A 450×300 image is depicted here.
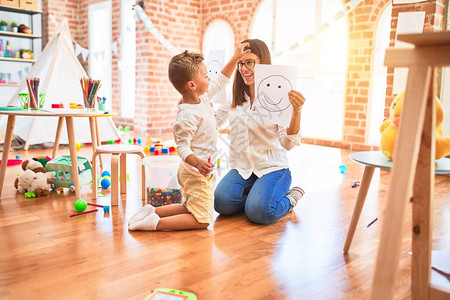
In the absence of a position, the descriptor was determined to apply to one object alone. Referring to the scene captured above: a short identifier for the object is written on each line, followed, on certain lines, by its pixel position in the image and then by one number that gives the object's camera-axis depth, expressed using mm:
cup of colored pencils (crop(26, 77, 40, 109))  2209
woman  1921
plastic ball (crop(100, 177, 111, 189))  2527
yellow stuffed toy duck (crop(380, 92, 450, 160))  1172
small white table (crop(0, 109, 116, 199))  2119
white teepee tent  3820
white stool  2150
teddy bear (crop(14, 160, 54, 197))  2307
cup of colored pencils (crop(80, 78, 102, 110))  2423
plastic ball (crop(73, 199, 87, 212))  2008
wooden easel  853
